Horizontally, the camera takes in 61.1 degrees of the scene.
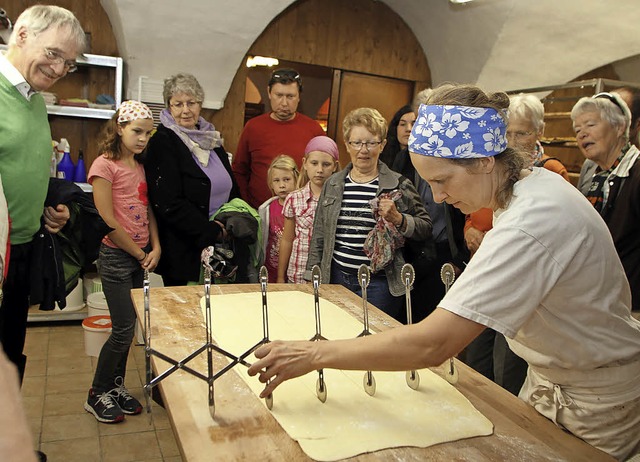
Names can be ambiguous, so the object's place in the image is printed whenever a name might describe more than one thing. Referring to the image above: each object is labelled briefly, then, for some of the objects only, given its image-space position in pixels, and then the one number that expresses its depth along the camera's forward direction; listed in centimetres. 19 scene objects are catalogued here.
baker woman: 110
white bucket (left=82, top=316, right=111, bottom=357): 332
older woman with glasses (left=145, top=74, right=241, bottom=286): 269
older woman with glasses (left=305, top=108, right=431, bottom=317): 250
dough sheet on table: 119
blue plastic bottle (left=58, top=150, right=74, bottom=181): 398
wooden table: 114
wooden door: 518
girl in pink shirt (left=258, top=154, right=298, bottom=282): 301
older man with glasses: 180
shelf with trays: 446
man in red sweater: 332
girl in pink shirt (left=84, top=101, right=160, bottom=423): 258
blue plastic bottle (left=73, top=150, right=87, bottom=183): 402
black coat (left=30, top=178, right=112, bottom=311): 204
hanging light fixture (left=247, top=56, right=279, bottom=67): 480
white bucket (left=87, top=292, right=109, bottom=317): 366
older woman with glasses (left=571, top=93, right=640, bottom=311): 220
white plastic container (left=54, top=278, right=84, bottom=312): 404
